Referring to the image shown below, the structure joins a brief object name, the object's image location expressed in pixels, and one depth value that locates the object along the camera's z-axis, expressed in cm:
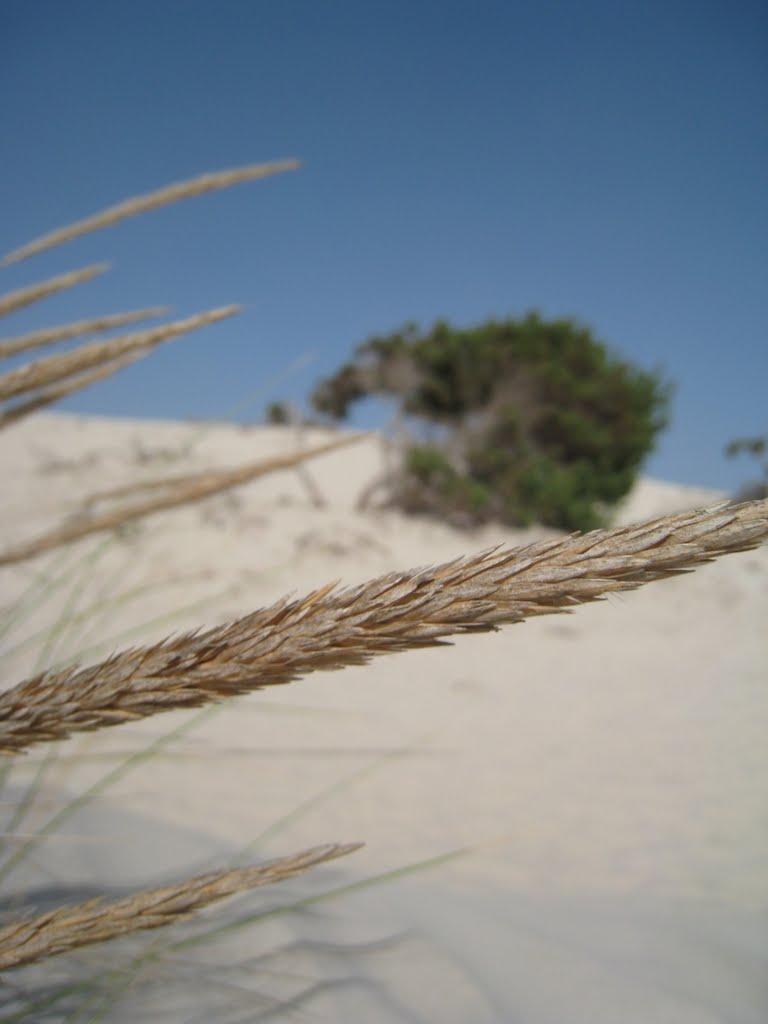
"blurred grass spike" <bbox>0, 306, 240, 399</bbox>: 34
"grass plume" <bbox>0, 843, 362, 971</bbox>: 24
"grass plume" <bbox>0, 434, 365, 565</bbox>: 39
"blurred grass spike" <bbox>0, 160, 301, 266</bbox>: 44
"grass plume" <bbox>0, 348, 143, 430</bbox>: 40
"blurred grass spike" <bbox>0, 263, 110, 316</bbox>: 40
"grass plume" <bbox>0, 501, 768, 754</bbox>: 20
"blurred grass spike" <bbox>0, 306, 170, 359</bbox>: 39
